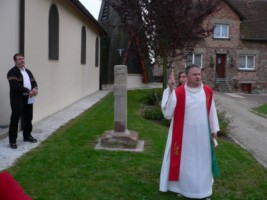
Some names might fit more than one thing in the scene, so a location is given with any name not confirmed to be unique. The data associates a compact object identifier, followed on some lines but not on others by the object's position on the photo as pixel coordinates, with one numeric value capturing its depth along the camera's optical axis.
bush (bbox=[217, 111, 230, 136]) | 11.87
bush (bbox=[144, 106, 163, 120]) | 13.88
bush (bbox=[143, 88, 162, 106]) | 17.53
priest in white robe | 5.49
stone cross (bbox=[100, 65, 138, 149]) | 8.37
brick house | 33.50
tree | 15.63
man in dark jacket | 7.91
